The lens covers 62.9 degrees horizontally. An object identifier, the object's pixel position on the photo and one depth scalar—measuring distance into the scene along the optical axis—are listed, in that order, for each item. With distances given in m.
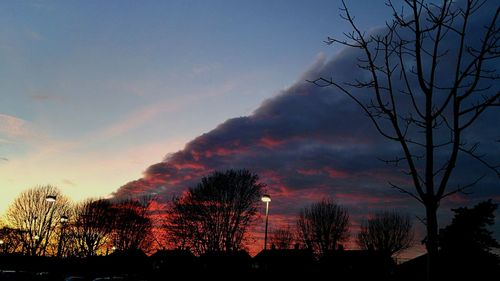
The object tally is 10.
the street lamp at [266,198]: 28.95
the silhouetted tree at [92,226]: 56.50
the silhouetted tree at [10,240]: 66.93
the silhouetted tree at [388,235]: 68.81
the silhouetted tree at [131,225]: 60.91
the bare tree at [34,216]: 57.50
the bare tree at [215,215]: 54.97
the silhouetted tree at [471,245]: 36.59
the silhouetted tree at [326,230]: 65.12
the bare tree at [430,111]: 5.28
